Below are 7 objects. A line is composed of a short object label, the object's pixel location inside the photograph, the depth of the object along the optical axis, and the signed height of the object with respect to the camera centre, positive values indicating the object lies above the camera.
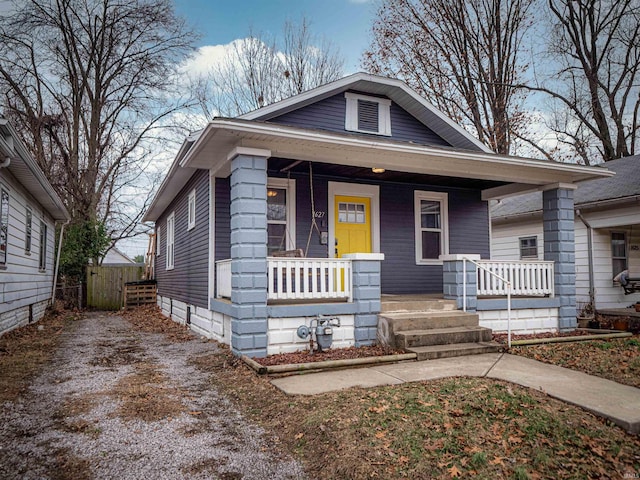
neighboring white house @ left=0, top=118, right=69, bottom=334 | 7.90 +0.87
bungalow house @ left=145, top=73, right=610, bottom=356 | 6.52 +1.04
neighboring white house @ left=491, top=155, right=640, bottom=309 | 10.96 +0.93
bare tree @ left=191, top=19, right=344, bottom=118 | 23.02 +10.08
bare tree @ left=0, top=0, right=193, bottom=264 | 18.56 +8.16
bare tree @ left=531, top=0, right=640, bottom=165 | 19.05 +8.56
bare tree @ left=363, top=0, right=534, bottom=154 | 19.72 +9.49
